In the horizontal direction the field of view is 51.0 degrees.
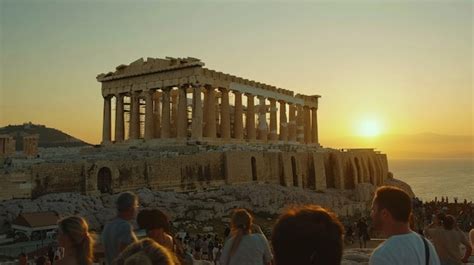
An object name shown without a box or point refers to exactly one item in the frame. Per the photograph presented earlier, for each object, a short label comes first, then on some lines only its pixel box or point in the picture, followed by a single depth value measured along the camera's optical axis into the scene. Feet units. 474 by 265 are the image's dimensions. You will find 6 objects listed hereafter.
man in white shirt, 12.45
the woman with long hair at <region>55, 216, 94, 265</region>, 15.48
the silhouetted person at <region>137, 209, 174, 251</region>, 18.39
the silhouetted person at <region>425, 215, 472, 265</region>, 23.34
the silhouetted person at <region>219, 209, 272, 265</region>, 19.02
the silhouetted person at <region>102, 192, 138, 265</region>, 18.72
